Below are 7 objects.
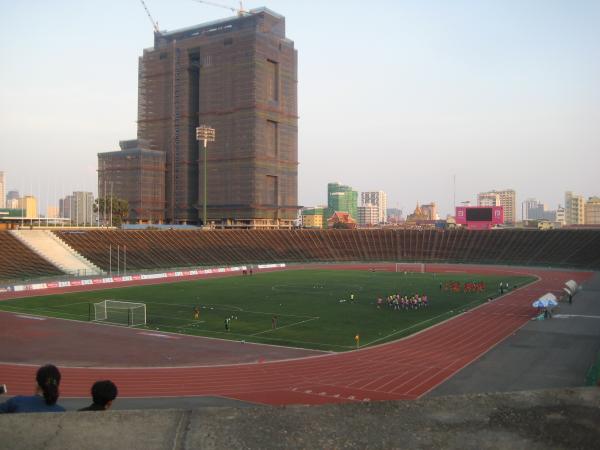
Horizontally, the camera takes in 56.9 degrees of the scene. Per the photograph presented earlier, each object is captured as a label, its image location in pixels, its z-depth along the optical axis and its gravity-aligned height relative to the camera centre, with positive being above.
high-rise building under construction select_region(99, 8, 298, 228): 182.00 +36.56
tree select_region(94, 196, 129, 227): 150.12 +5.56
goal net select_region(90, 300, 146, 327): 50.50 -7.90
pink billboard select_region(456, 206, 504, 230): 133.50 +3.20
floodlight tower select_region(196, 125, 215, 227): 157.38 +27.62
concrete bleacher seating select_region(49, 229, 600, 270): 104.75 -3.73
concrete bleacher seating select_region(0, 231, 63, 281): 81.19 -5.20
